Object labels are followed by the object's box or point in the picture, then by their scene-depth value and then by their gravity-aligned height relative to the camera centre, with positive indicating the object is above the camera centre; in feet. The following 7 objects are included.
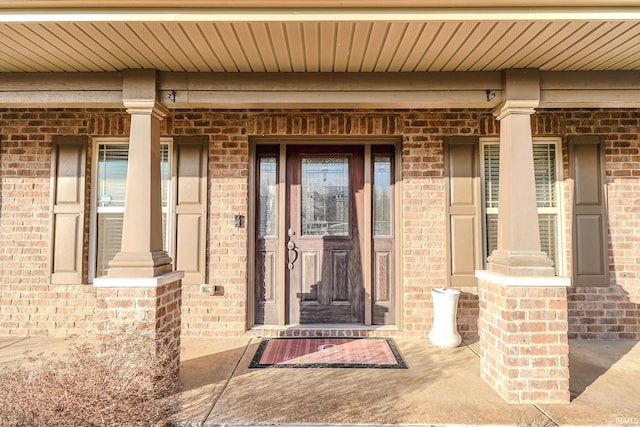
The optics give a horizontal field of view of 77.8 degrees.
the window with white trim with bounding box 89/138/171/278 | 13.96 +1.22
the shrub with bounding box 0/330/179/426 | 6.27 -2.71
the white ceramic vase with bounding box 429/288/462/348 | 12.61 -2.85
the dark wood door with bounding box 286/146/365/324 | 14.35 -0.08
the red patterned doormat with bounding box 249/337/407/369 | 11.09 -3.67
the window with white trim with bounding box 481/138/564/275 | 13.92 +1.46
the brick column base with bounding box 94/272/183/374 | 9.27 -1.80
